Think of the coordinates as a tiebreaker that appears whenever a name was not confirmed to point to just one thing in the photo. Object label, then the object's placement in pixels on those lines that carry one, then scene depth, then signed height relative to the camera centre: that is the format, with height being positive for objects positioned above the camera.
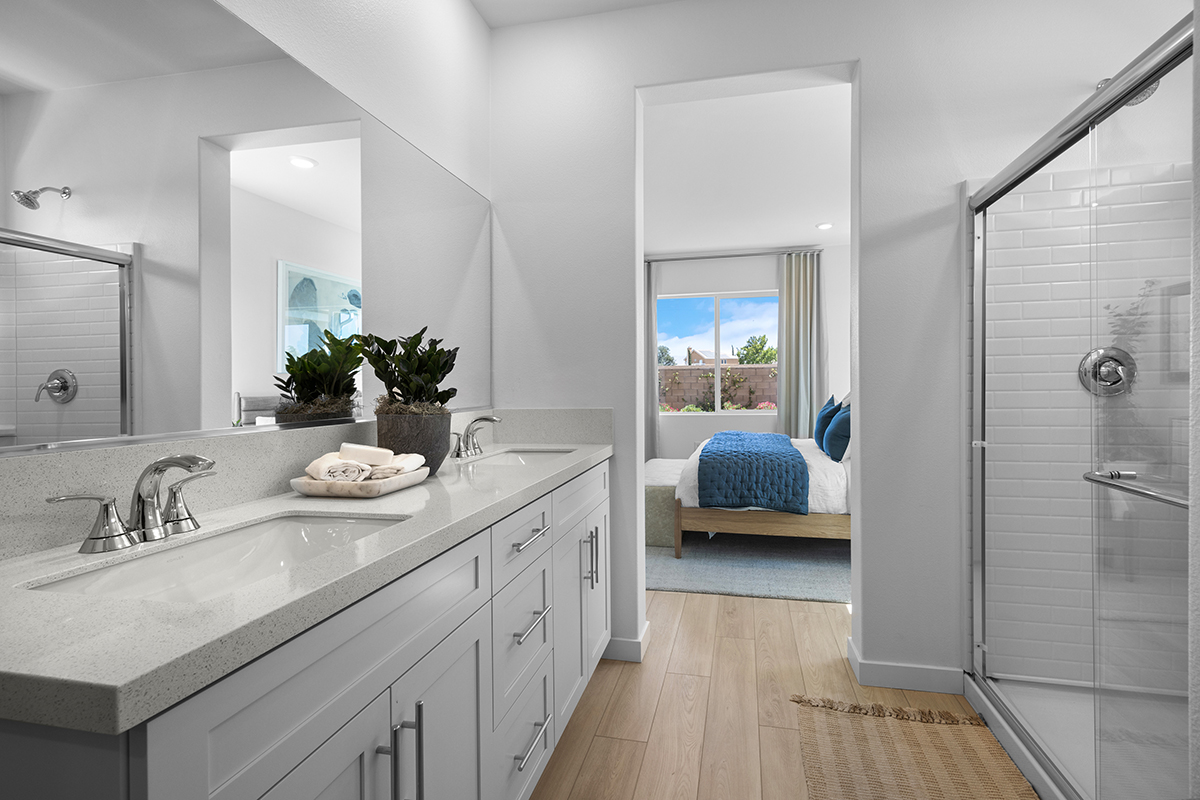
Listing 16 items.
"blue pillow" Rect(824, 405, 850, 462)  4.23 -0.31
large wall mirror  0.93 +0.38
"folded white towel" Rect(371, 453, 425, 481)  1.44 -0.18
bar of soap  1.48 -0.15
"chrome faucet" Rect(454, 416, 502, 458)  2.15 -0.18
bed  3.78 -0.79
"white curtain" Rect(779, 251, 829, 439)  6.61 +0.52
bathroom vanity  0.51 -0.32
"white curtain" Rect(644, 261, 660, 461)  7.04 +0.40
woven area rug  1.67 -1.12
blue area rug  3.29 -1.08
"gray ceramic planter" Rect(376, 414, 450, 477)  1.66 -0.11
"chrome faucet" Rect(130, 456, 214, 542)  0.98 -0.18
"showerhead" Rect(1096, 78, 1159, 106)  1.28 +0.65
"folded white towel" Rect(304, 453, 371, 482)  1.37 -0.18
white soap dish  1.34 -0.21
